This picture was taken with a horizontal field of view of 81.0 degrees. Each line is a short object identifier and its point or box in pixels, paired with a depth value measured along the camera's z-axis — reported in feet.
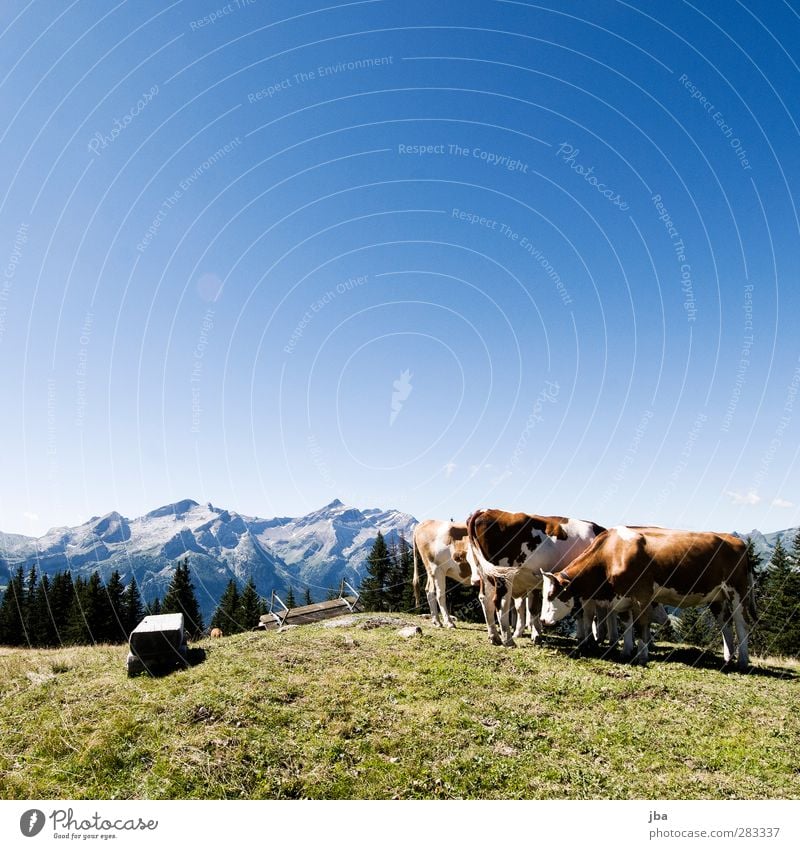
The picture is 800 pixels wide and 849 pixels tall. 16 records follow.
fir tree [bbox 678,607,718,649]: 196.24
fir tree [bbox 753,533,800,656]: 152.46
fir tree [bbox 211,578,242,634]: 221.21
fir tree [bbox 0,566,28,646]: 197.16
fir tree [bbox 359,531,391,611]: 199.11
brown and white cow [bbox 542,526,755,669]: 44.60
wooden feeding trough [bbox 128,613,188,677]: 40.93
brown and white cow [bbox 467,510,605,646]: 53.36
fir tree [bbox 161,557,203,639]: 160.15
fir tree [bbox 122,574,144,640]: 190.08
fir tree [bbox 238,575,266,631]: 207.88
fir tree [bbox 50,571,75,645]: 183.62
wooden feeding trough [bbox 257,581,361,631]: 81.64
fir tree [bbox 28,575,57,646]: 189.16
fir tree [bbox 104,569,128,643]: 167.76
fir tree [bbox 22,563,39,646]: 196.75
